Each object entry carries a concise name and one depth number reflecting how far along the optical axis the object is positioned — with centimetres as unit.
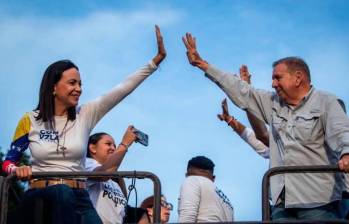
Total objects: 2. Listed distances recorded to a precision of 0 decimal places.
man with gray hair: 741
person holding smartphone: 834
